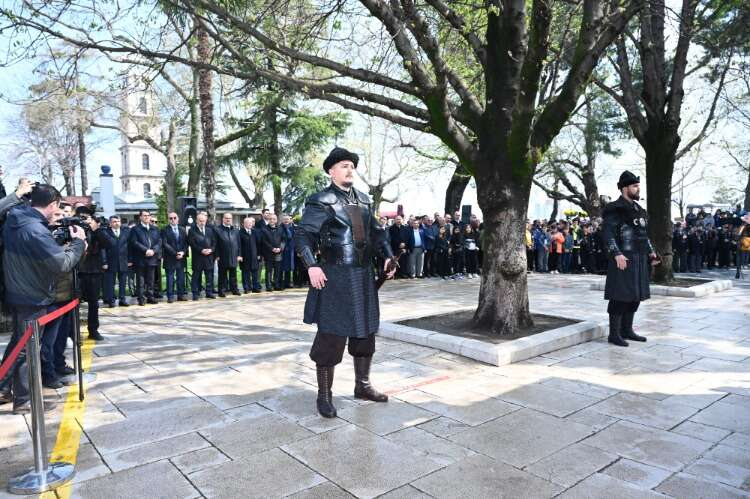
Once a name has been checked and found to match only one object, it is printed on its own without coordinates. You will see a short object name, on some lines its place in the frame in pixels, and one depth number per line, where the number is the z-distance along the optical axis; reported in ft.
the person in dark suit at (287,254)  43.91
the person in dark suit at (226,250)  39.34
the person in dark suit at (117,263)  34.86
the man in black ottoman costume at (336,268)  14.39
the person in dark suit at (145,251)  36.09
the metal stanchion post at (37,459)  10.71
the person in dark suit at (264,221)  42.68
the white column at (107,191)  56.95
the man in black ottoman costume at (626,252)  22.12
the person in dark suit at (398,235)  50.83
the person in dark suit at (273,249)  42.32
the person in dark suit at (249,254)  41.16
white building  266.77
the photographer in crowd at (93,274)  23.88
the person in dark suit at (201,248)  38.01
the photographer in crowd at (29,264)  14.94
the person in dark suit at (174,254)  37.45
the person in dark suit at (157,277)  37.42
